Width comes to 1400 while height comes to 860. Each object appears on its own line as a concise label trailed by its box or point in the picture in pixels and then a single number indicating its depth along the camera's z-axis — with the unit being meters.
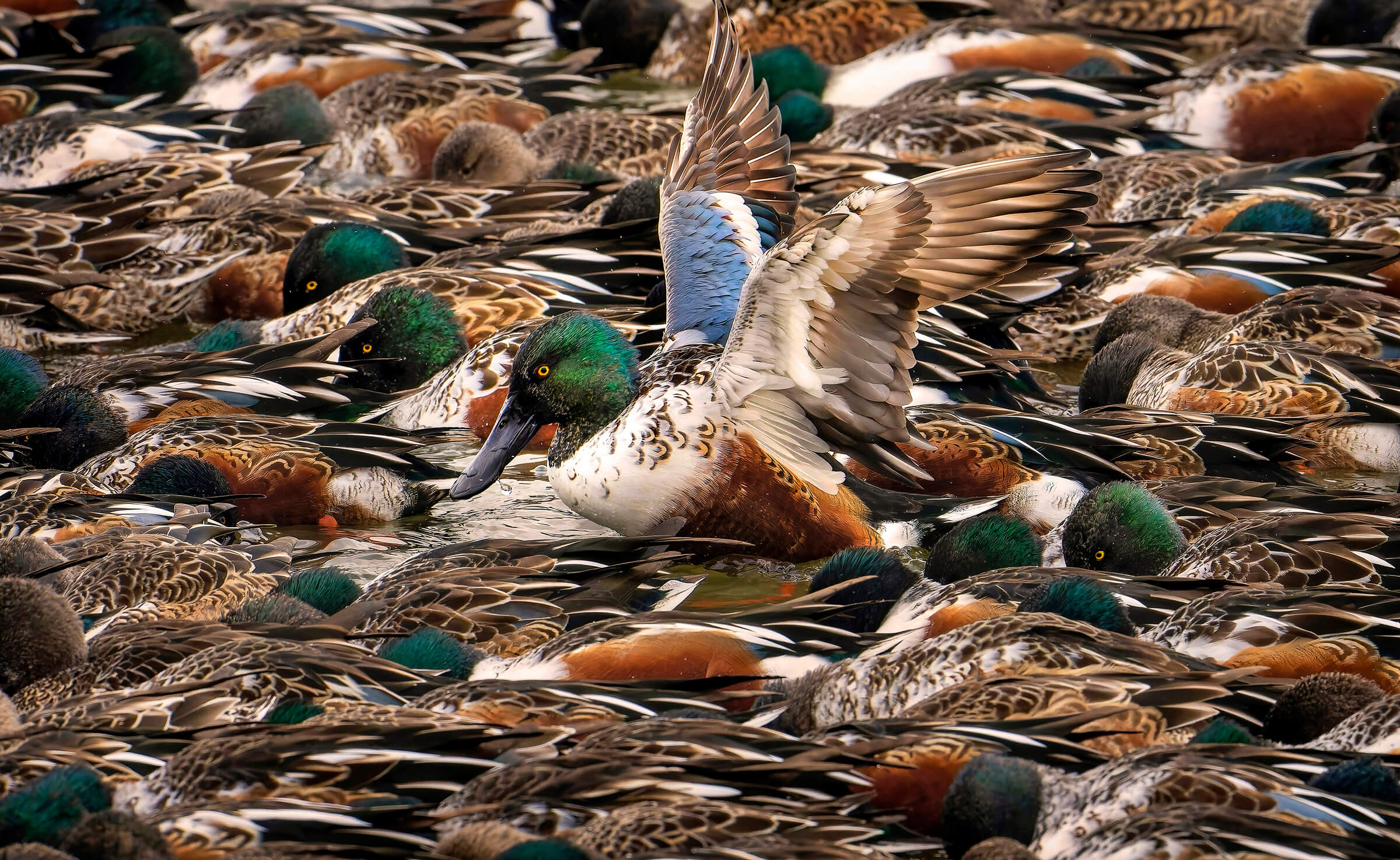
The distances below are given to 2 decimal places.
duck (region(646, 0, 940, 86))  27.87
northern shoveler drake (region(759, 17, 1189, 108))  25.58
